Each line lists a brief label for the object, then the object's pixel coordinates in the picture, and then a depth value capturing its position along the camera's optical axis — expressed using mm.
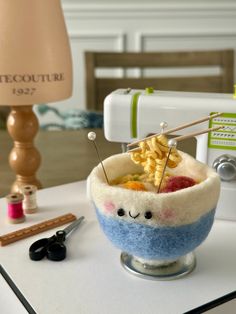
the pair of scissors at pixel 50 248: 591
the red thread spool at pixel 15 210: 708
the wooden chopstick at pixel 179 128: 508
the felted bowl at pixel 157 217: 484
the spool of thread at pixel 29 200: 745
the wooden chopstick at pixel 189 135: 510
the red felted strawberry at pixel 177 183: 530
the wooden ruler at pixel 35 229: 647
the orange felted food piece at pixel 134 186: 534
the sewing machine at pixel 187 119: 696
